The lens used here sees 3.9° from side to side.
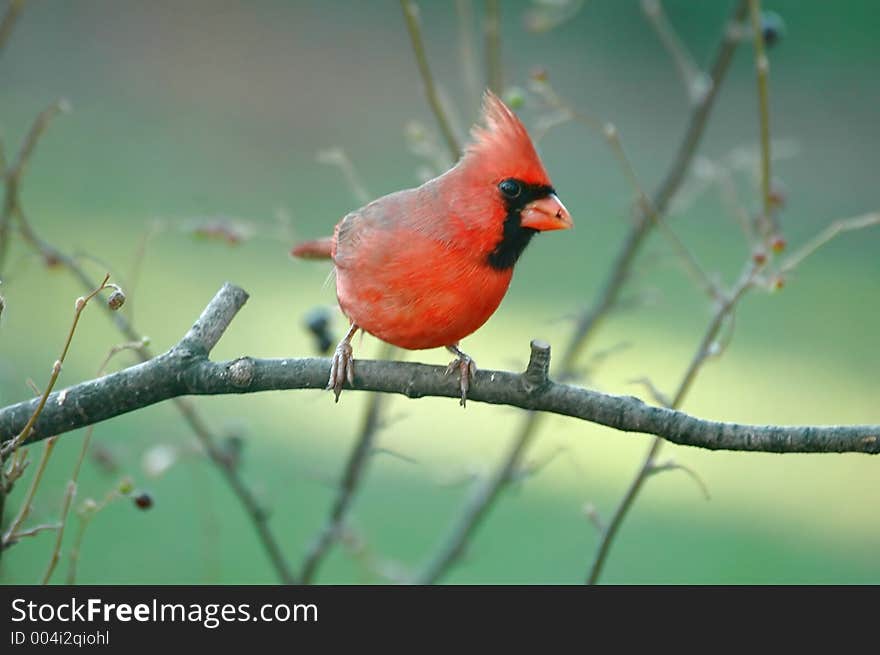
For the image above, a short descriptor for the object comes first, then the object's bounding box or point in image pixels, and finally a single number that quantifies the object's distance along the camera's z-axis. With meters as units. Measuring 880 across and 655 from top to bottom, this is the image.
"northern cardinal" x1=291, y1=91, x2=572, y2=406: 4.33
